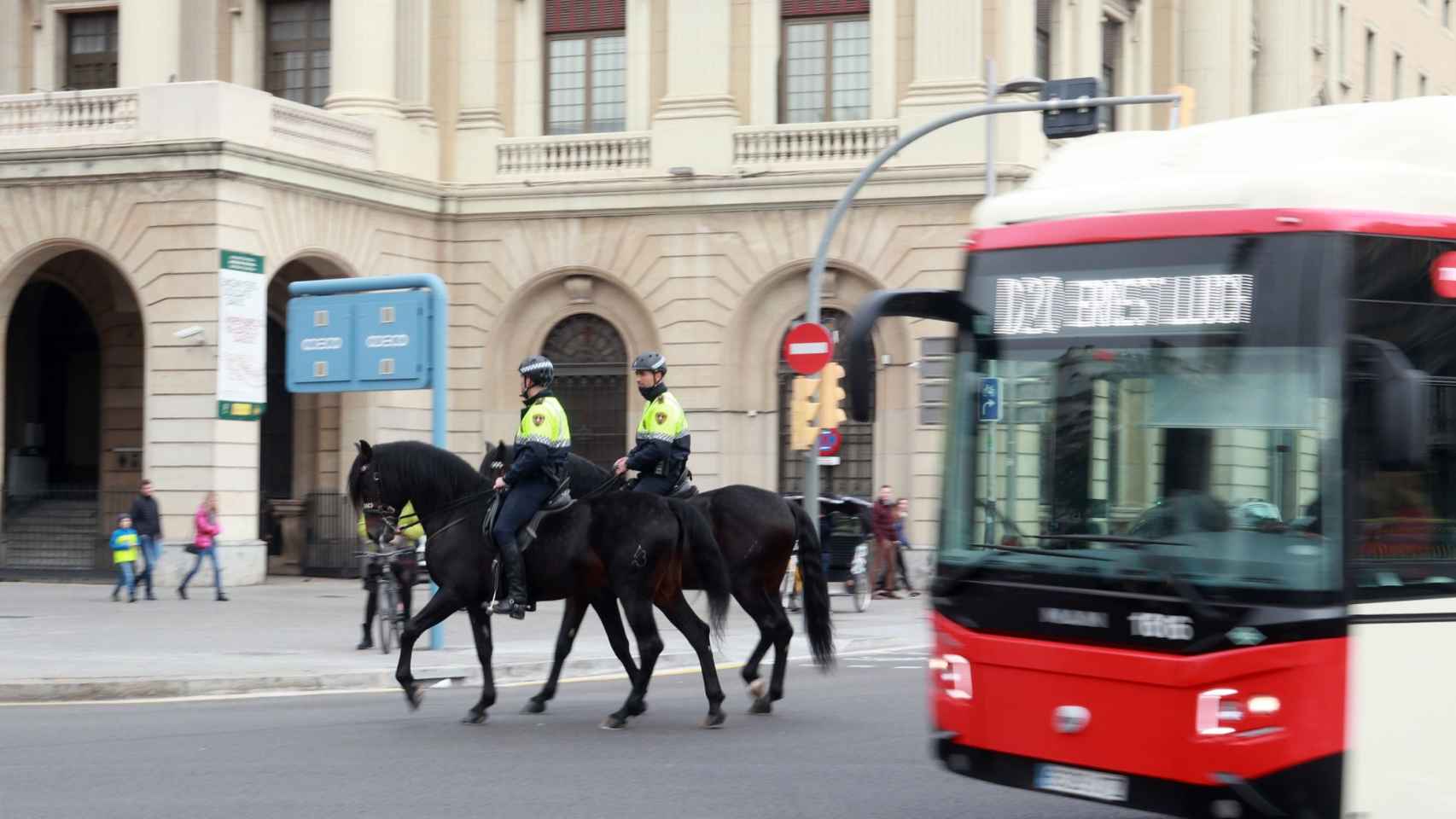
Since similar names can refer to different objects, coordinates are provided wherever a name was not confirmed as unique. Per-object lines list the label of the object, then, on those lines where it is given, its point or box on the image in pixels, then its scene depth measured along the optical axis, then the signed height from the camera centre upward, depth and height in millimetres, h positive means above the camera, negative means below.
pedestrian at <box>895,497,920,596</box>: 31422 -1848
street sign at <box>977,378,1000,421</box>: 8828 +113
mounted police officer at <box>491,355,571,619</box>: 13555 -321
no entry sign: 22953 +837
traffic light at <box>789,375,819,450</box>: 23328 +107
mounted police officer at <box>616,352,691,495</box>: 14469 -104
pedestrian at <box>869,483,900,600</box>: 30438 -1652
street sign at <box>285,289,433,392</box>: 19188 +726
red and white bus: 7734 -201
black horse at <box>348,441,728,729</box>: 13438 -873
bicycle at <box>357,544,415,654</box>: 19297 -1829
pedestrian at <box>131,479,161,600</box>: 28875 -1577
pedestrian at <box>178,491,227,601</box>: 29188 -1737
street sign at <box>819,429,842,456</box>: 26406 -227
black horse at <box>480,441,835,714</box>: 14344 -939
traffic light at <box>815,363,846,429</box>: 23453 +298
